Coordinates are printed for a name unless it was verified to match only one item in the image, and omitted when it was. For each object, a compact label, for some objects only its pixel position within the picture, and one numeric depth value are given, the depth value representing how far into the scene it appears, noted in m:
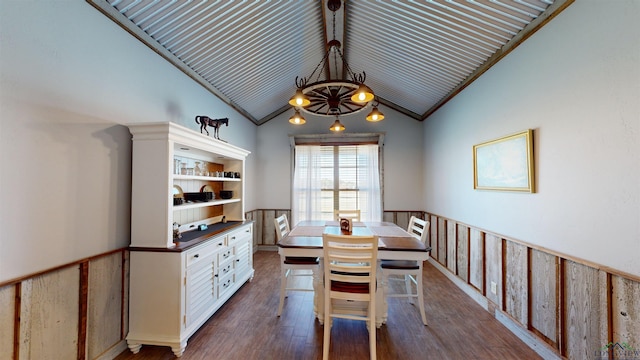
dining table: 2.21
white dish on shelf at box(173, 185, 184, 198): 2.62
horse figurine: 2.85
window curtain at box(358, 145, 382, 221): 4.91
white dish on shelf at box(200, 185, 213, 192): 3.18
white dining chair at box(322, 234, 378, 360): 1.87
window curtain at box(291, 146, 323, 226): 5.04
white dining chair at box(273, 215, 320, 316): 2.61
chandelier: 2.16
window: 5.01
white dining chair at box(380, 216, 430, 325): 2.44
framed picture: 2.13
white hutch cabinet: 2.04
